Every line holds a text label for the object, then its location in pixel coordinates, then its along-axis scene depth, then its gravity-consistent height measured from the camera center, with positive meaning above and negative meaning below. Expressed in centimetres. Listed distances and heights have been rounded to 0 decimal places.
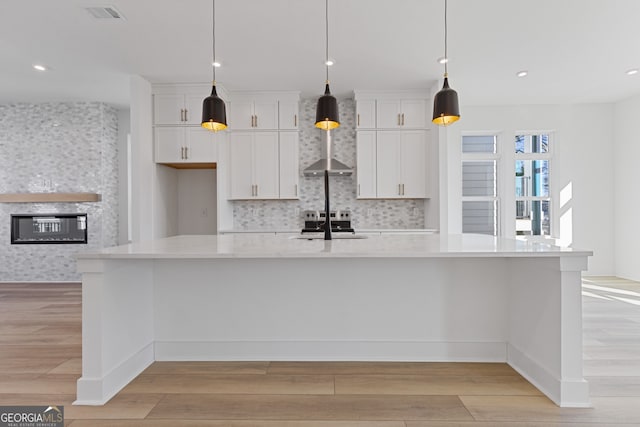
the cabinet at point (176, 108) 489 +129
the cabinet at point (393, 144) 511 +87
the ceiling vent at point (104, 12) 304 +158
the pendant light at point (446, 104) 257 +71
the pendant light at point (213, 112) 282 +72
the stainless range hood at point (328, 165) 510 +59
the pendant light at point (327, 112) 270 +68
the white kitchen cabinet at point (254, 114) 518 +129
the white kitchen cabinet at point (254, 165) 520 +61
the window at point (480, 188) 609 +35
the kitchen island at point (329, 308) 253 -63
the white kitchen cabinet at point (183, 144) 489 +84
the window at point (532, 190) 606 +31
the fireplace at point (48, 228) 575 -25
